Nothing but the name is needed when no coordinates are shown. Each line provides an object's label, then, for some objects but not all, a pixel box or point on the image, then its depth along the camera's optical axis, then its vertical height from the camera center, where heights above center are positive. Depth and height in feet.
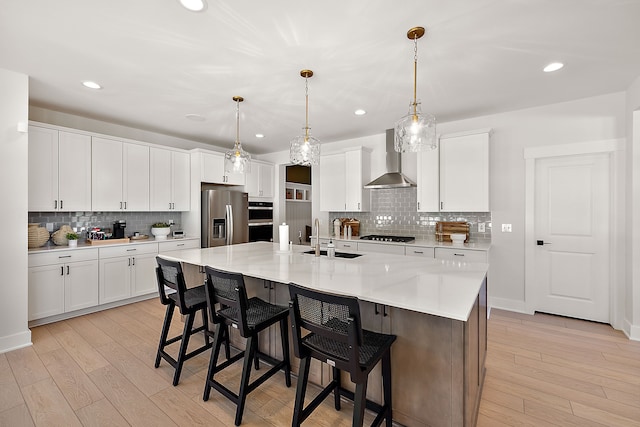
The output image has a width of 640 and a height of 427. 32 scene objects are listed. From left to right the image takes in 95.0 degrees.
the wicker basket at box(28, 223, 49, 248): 11.35 -0.89
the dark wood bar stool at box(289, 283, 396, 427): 4.61 -2.39
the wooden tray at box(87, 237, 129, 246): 12.67 -1.26
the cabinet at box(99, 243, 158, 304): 12.66 -2.66
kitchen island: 5.12 -2.17
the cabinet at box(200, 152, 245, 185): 16.49 +2.48
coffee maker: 13.80 -0.85
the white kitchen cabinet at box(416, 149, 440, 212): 13.75 +1.52
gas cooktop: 13.97 -1.26
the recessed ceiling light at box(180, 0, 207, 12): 6.01 +4.34
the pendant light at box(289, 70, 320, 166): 9.44 +2.06
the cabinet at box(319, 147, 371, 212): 15.96 +1.82
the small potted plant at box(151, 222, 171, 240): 15.25 -0.90
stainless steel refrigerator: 16.31 -0.29
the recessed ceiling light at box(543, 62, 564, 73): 8.63 +4.38
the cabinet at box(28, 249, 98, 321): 10.80 -2.69
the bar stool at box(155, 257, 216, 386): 7.31 -2.35
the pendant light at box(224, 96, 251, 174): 10.54 +1.89
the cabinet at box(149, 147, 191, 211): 14.94 +1.75
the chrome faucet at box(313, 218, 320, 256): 8.97 -0.80
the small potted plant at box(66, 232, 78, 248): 12.05 -1.09
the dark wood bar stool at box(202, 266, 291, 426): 6.06 -2.37
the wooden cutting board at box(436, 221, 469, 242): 13.70 -0.77
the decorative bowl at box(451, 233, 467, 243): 13.03 -1.11
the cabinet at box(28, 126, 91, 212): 11.23 +1.73
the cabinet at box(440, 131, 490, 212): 12.62 +1.80
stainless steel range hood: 14.22 +1.87
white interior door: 11.30 -0.94
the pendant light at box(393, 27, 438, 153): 7.11 +2.07
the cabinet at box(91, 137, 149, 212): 13.02 +1.74
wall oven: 18.79 -0.55
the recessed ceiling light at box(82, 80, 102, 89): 9.80 +4.38
